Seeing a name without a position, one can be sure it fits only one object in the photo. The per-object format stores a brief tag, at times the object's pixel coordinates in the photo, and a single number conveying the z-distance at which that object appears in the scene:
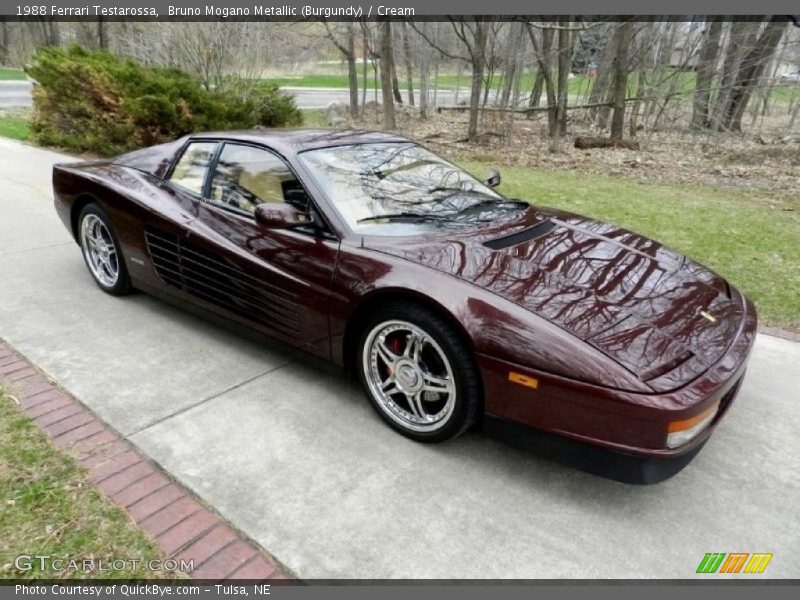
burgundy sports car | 2.15
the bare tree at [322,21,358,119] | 17.70
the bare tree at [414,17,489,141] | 13.05
